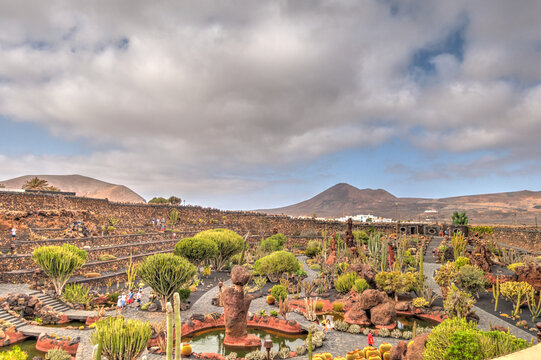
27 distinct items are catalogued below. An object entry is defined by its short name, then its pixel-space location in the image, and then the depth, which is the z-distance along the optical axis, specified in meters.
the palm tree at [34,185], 46.17
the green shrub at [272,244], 42.28
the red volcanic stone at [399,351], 11.80
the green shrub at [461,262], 25.64
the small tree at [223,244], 32.16
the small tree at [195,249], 27.89
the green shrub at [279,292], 21.61
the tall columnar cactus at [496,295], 20.56
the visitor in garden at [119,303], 20.06
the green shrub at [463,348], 8.33
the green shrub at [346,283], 24.12
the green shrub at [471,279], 21.64
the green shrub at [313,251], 40.87
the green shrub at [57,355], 12.85
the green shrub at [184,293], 21.34
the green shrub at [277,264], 28.19
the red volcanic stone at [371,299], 18.52
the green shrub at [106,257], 28.10
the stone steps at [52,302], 19.88
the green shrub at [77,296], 20.69
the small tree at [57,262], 20.73
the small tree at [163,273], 19.78
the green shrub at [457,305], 17.08
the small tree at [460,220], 50.72
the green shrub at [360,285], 21.74
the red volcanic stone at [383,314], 17.88
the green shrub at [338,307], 21.53
